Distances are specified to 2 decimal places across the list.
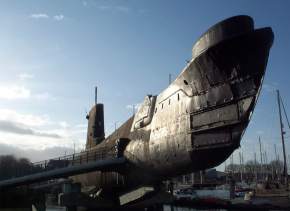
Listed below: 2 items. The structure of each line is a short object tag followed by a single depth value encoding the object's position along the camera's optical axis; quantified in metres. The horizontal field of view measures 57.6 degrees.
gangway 12.84
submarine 8.85
